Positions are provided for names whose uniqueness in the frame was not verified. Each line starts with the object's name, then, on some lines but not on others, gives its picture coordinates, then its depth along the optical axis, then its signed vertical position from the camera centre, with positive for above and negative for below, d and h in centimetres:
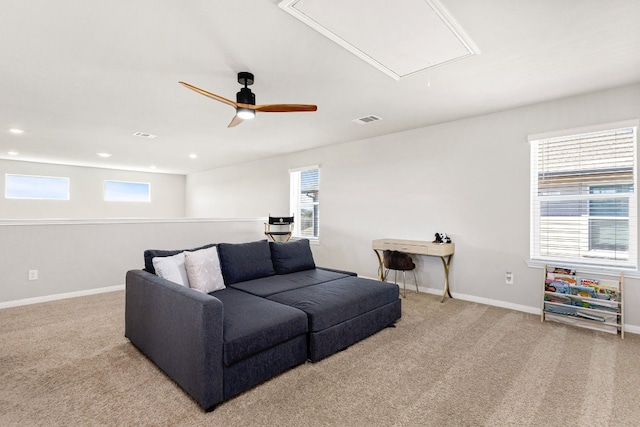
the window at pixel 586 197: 327 +17
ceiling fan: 284 +93
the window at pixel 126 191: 866 +45
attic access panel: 195 +126
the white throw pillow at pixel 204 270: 277 -56
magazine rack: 317 -91
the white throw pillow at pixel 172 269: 258 -51
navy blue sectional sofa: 192 -82
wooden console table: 414 -52
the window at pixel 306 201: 636 +18
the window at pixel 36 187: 737 +45
